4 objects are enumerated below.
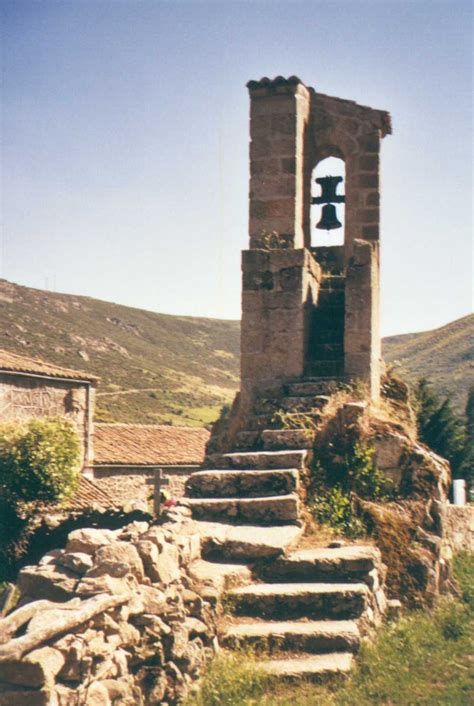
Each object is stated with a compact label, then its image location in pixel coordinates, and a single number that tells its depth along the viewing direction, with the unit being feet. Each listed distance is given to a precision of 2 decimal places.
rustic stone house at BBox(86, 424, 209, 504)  87.61
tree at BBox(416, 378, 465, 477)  90.22
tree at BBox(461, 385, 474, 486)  89.76
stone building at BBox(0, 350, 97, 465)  76.23
